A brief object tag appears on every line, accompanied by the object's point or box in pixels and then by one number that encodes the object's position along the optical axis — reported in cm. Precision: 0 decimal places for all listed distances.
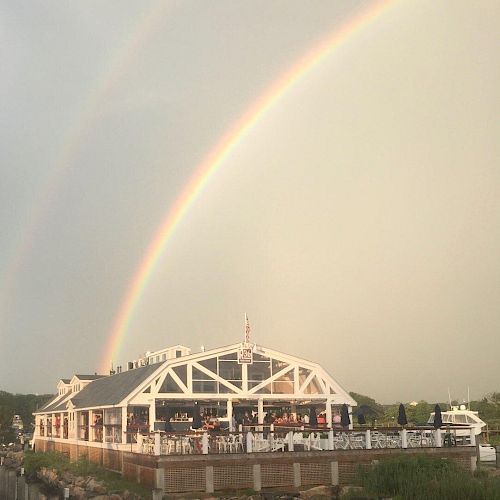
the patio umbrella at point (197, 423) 3133
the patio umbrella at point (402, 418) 3216
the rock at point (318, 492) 2697
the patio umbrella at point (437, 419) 3231
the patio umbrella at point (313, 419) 3275
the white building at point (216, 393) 3644
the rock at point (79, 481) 3458
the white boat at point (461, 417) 4478
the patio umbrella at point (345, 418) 3238
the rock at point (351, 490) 2547
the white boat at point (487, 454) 3875
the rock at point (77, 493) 3085
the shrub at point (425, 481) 2106
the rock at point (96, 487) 3012
